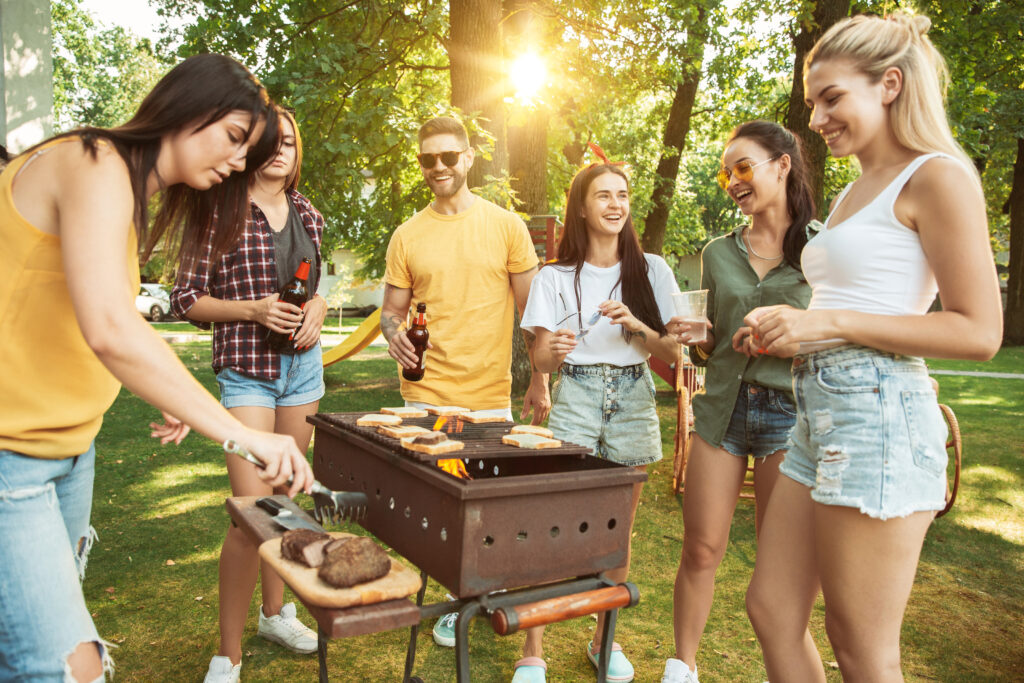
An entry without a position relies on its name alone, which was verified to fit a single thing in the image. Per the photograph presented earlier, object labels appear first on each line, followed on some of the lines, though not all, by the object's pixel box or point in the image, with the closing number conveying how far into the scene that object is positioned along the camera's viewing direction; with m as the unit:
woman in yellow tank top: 1.59
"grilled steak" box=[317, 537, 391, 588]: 1.70
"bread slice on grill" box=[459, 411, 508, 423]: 2.91
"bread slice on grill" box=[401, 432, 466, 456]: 2.15
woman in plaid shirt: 3.06
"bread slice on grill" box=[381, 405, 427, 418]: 2.88
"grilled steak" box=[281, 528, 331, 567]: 1.81
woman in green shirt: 2.82
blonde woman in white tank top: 1.70
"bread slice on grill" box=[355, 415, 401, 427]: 2.62
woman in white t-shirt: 3.19
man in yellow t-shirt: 3.59
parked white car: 26.00
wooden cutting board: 1.63
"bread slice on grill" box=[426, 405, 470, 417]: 2.97
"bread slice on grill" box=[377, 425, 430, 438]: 2.39
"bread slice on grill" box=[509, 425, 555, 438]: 2.57
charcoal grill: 1.88
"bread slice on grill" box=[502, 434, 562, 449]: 2.35
